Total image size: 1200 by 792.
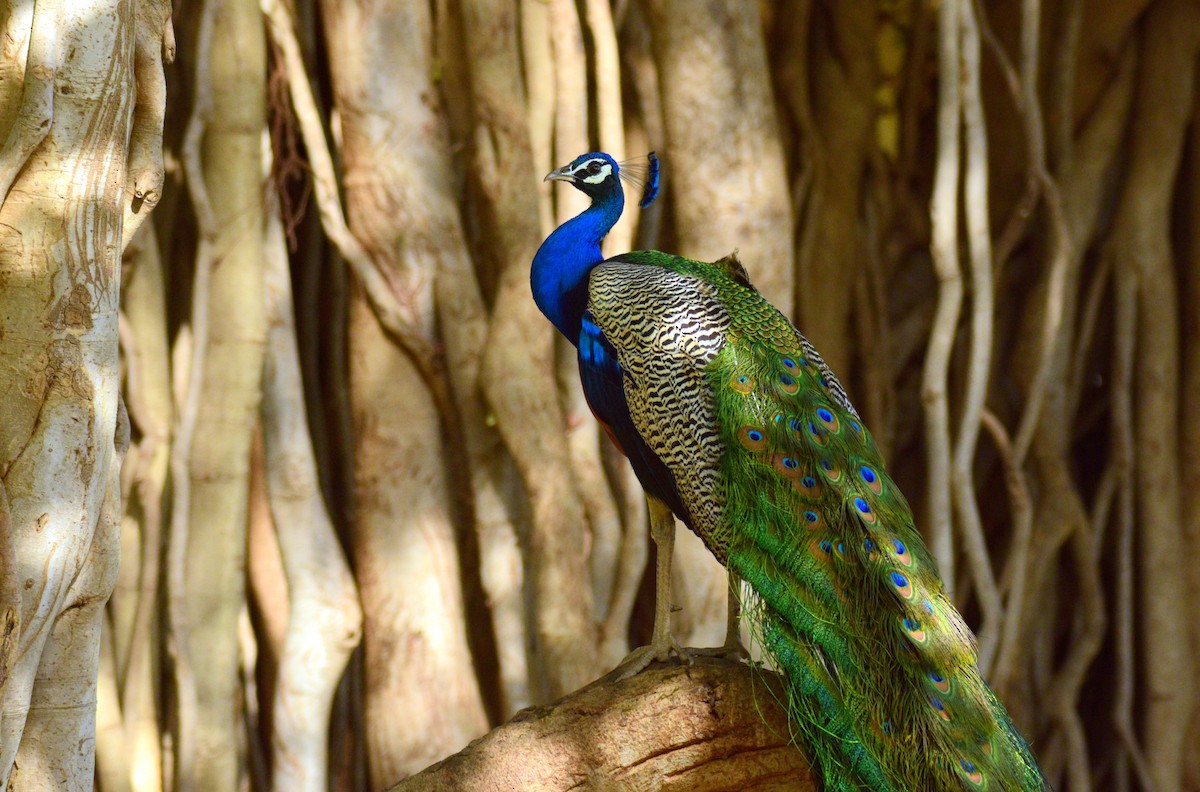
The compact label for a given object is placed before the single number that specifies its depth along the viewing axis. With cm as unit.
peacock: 1524
